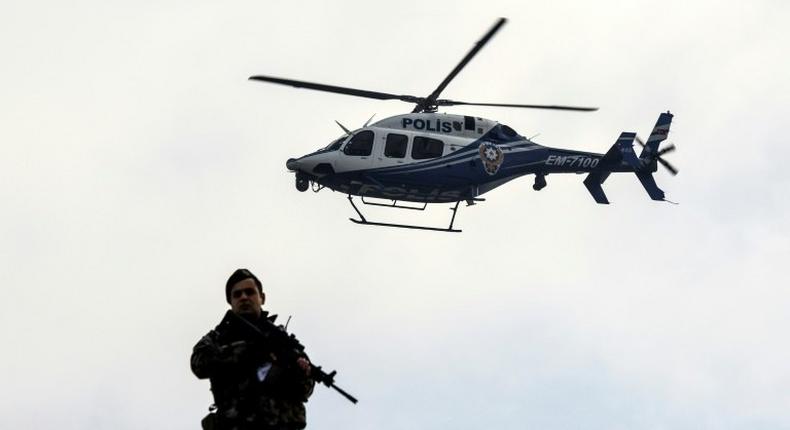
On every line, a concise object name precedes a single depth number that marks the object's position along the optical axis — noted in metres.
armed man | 19.97
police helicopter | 75.69
